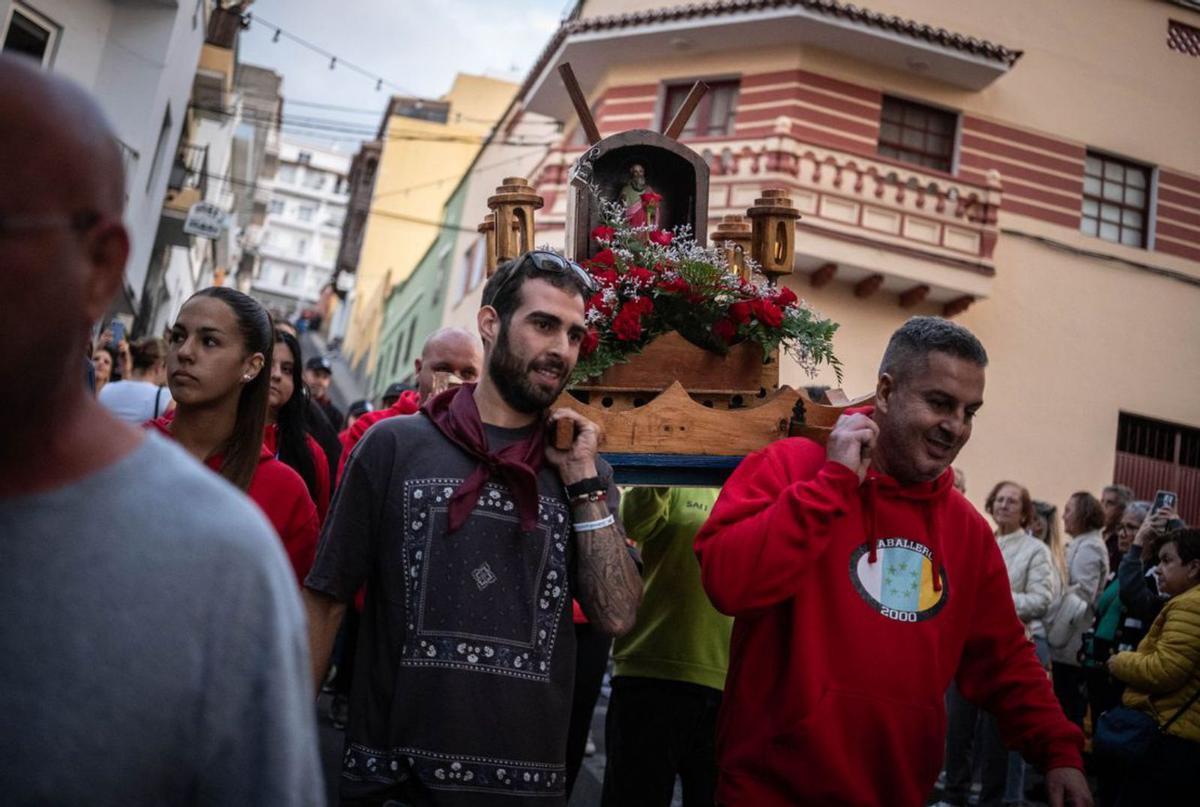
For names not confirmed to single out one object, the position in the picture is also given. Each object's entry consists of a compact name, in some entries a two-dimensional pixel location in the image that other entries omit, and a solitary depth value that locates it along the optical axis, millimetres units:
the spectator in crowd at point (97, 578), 1203
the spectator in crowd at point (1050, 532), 8641
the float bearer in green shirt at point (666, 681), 4609
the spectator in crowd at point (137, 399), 6188
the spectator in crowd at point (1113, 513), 9508
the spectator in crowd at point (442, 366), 5429
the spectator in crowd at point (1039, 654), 7633
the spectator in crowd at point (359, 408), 10464
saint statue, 4508
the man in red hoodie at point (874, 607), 2994
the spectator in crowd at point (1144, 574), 6730
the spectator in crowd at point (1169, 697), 5059
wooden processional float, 3637
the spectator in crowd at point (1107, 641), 6941
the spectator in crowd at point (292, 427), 4805
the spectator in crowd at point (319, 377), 10570
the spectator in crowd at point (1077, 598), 8461
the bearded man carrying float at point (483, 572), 2781
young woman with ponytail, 3559
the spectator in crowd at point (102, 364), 7984
